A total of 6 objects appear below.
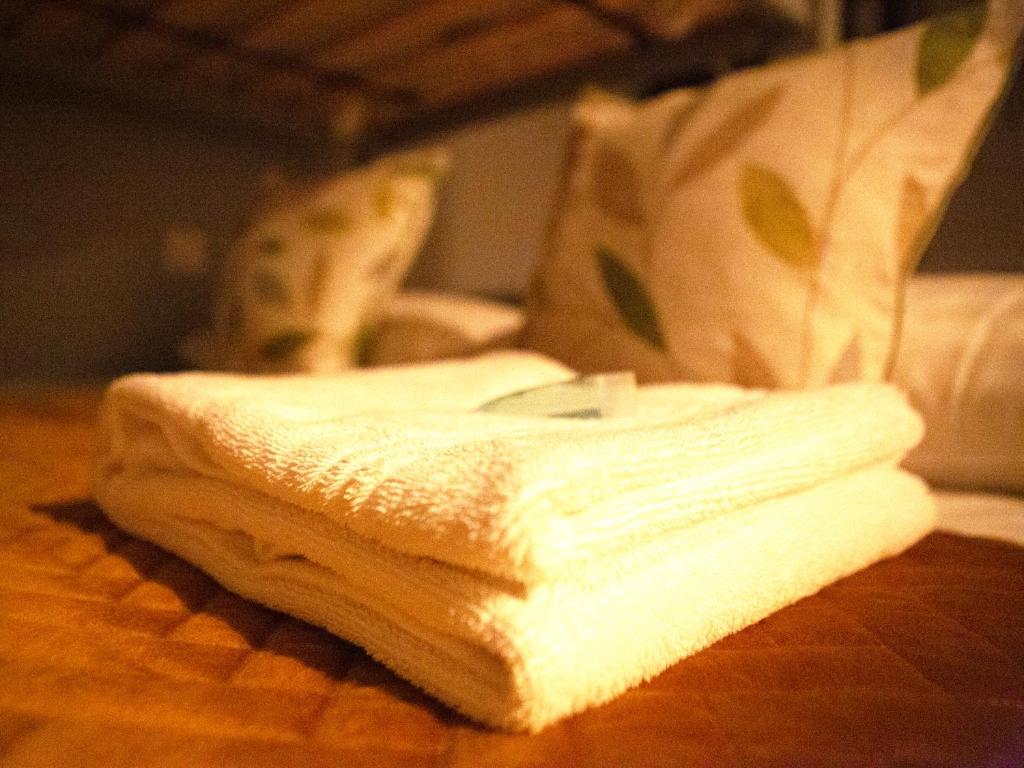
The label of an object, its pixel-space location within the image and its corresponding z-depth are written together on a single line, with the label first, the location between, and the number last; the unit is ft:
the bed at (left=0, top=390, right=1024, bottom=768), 0.89
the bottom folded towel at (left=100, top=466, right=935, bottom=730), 0.92
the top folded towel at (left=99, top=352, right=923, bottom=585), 0.93
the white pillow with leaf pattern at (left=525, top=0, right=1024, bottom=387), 2.11
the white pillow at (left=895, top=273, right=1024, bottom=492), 2.04
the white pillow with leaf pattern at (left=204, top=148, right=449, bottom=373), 3.94
